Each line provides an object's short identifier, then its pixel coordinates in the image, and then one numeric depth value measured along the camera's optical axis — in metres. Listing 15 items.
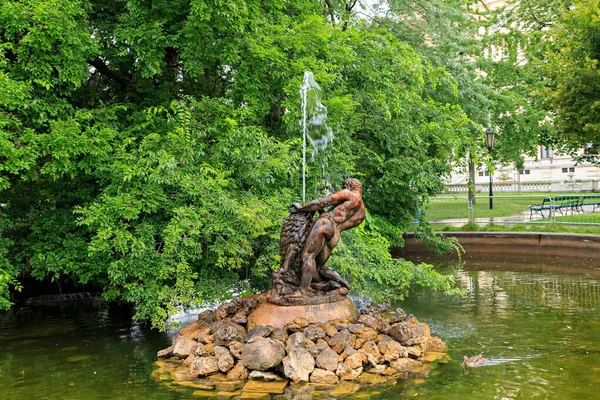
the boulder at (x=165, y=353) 9.79
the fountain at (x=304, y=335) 8.45
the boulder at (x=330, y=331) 8.94
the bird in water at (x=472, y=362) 9.01
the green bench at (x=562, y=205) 23.80
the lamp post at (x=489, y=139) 25.14
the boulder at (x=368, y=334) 9.11
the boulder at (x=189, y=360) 9.21
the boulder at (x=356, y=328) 9.12
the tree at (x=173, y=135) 10.41
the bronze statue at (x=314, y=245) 9.54
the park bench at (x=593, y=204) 23.72
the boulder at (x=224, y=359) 8.74
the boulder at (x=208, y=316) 10.56
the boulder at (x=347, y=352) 8.73
